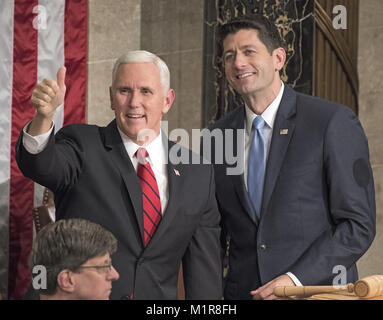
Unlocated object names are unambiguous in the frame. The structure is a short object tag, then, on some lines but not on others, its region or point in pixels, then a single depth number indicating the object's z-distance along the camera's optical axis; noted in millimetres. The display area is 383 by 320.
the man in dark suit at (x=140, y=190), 6160
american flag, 11812
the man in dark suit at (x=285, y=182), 6609
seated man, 5117
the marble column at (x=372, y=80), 12930
